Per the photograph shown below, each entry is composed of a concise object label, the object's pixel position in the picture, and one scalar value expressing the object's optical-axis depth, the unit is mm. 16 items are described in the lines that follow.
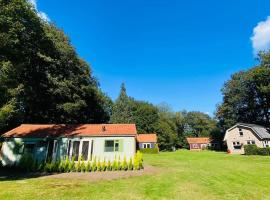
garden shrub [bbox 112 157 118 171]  18314
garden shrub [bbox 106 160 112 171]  18314
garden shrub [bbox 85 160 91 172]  17875
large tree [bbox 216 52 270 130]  51531
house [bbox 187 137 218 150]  77812
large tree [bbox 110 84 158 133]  58281
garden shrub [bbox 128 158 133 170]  18406
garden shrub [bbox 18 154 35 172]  18562
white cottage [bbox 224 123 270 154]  39250
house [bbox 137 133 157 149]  49788
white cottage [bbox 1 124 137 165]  22156
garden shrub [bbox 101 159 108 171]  18219
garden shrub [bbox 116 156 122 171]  18417
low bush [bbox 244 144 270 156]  34750
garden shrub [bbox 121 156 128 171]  18453
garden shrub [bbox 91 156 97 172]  18000
